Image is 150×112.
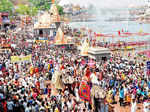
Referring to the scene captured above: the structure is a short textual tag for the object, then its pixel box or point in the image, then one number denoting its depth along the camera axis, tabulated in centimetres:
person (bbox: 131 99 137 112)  1120
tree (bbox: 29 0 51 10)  9756
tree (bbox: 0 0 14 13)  6516
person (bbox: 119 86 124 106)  1248
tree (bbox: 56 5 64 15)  9999
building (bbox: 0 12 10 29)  4662
